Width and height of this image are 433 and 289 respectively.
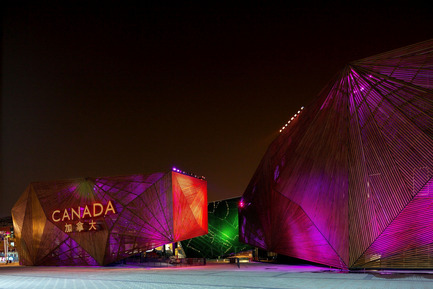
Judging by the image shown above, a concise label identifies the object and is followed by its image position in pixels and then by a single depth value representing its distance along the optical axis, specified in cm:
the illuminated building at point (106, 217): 3247
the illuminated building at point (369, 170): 1933
